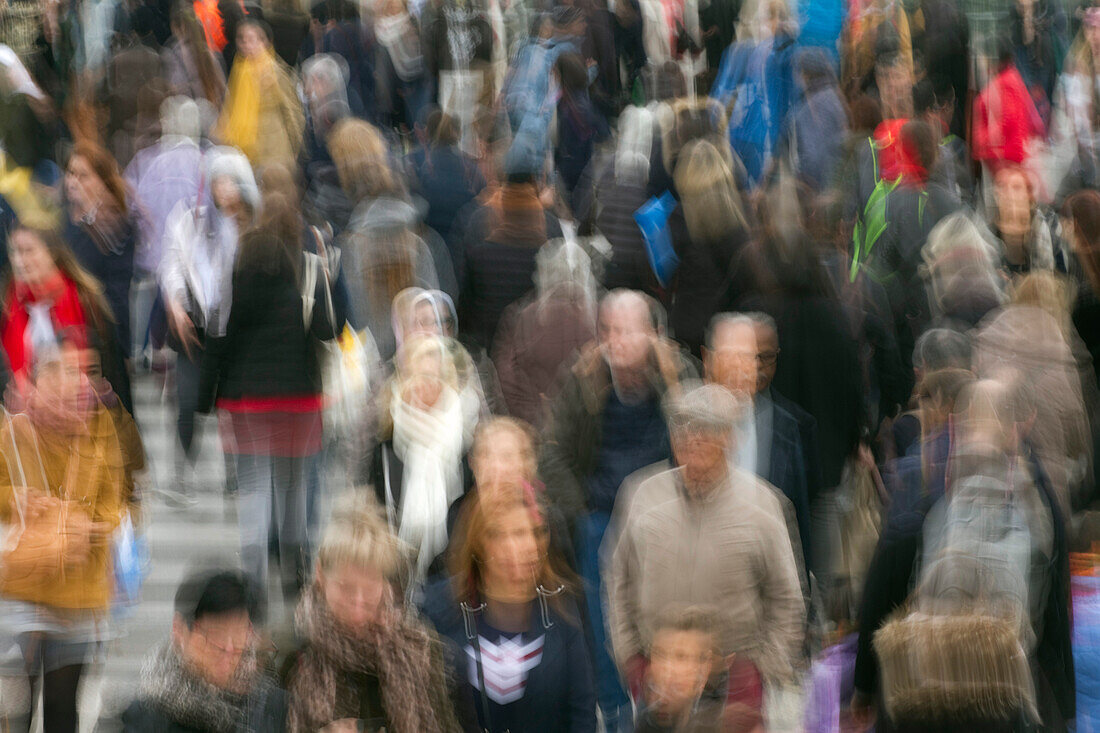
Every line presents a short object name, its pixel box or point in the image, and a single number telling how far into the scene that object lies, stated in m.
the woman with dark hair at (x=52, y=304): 15.06
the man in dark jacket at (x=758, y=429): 12.93
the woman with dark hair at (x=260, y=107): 22.47
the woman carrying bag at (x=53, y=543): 11.83
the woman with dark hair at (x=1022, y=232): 17.38
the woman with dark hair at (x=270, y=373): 15.14
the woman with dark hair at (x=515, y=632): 10.29
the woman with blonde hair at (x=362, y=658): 9.86
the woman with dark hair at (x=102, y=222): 18.28
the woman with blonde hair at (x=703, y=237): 16.68
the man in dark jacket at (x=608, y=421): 13.02
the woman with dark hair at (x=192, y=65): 24.43
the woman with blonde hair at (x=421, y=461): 13.30
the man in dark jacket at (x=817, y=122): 21.06
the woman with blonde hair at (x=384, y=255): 16.42
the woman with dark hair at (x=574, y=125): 23.05
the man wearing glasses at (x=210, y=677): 9.53
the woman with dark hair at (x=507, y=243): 16.30
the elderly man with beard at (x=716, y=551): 11.05
